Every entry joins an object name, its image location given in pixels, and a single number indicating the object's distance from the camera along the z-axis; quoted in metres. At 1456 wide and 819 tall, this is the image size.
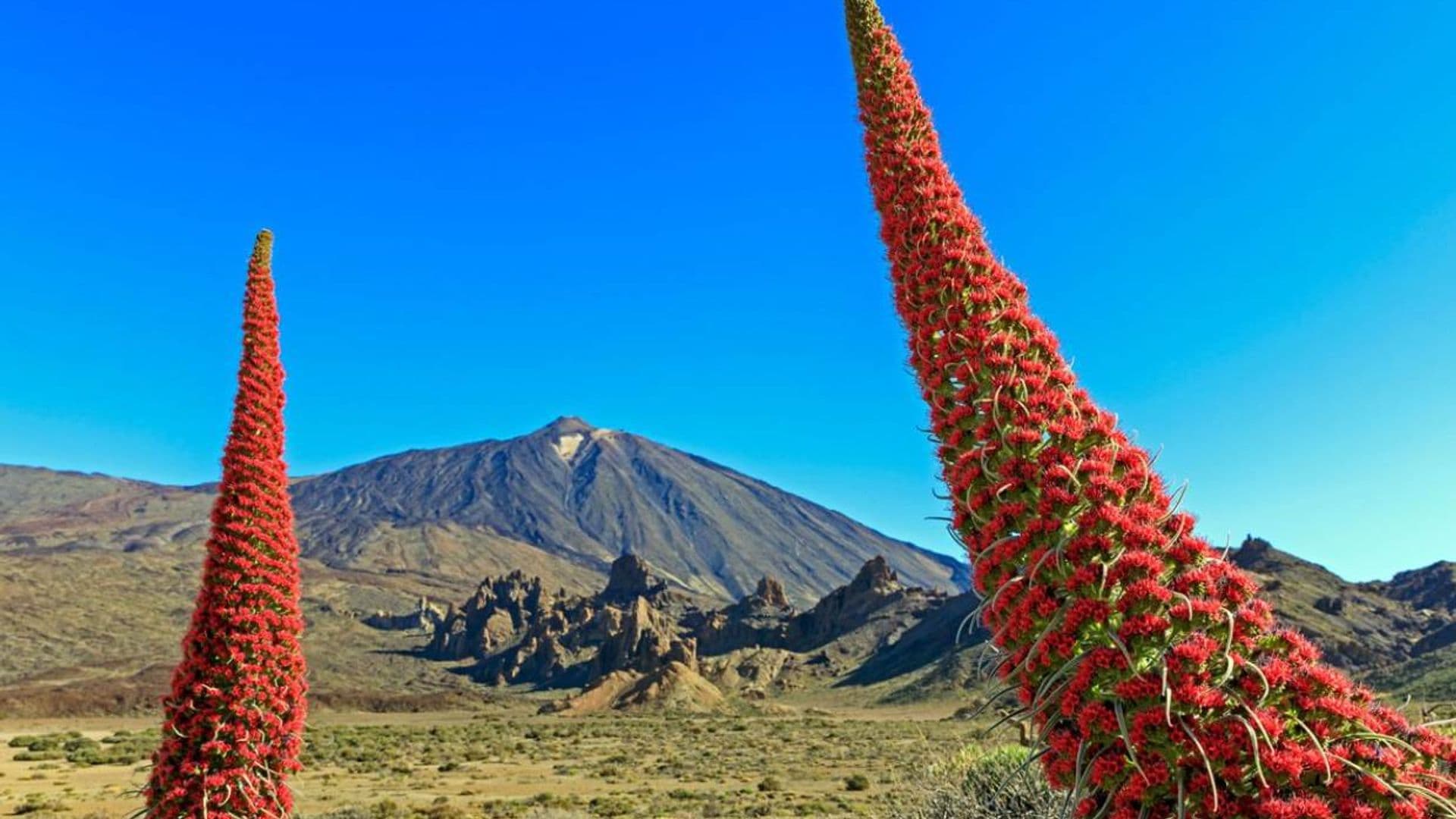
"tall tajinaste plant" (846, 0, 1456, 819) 2.37
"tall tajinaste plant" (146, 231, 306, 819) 4.14
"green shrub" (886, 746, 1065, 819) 7.38
